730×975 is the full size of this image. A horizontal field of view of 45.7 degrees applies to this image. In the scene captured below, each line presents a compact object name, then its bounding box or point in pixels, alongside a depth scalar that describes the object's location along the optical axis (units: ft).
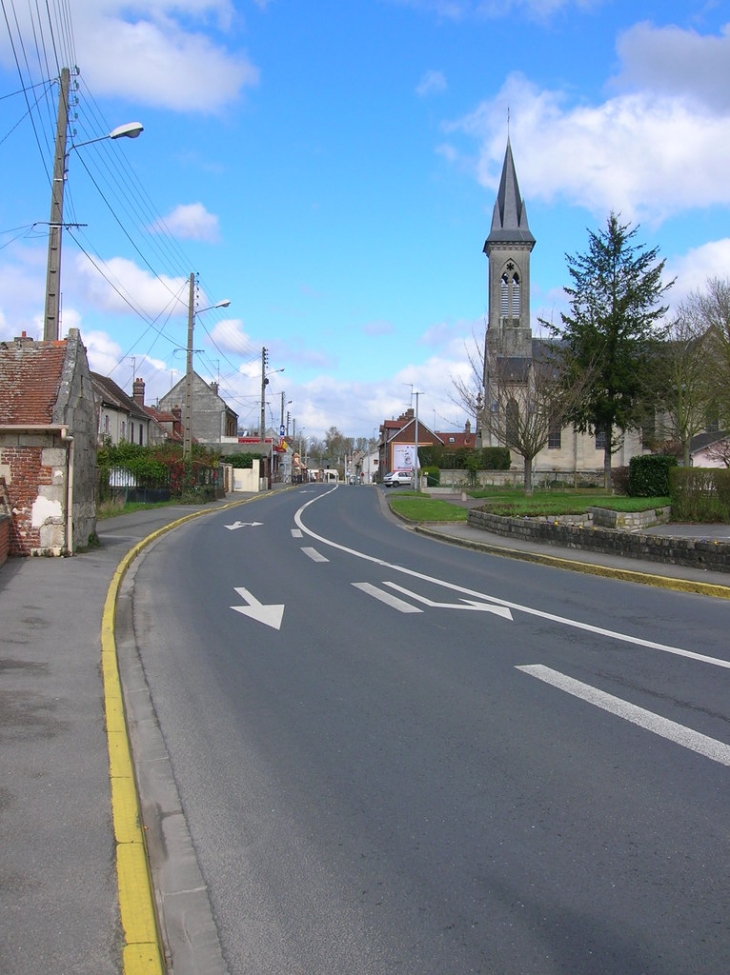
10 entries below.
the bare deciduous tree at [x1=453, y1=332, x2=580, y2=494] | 132.26
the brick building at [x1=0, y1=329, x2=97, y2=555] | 53.67
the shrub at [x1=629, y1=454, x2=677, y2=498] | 104.22
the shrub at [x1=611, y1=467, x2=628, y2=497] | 127.98
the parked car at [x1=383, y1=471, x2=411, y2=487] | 253.44
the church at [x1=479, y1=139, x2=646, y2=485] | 214.28
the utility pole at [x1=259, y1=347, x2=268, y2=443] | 220.02
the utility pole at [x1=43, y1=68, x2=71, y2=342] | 62.85
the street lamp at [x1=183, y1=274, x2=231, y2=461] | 130.52
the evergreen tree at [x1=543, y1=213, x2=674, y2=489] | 148.87
